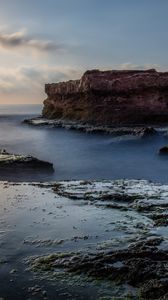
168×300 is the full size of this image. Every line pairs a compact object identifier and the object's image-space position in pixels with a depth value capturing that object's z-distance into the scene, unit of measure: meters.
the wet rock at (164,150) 24.54
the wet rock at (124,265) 5.89
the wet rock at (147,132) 31.53
